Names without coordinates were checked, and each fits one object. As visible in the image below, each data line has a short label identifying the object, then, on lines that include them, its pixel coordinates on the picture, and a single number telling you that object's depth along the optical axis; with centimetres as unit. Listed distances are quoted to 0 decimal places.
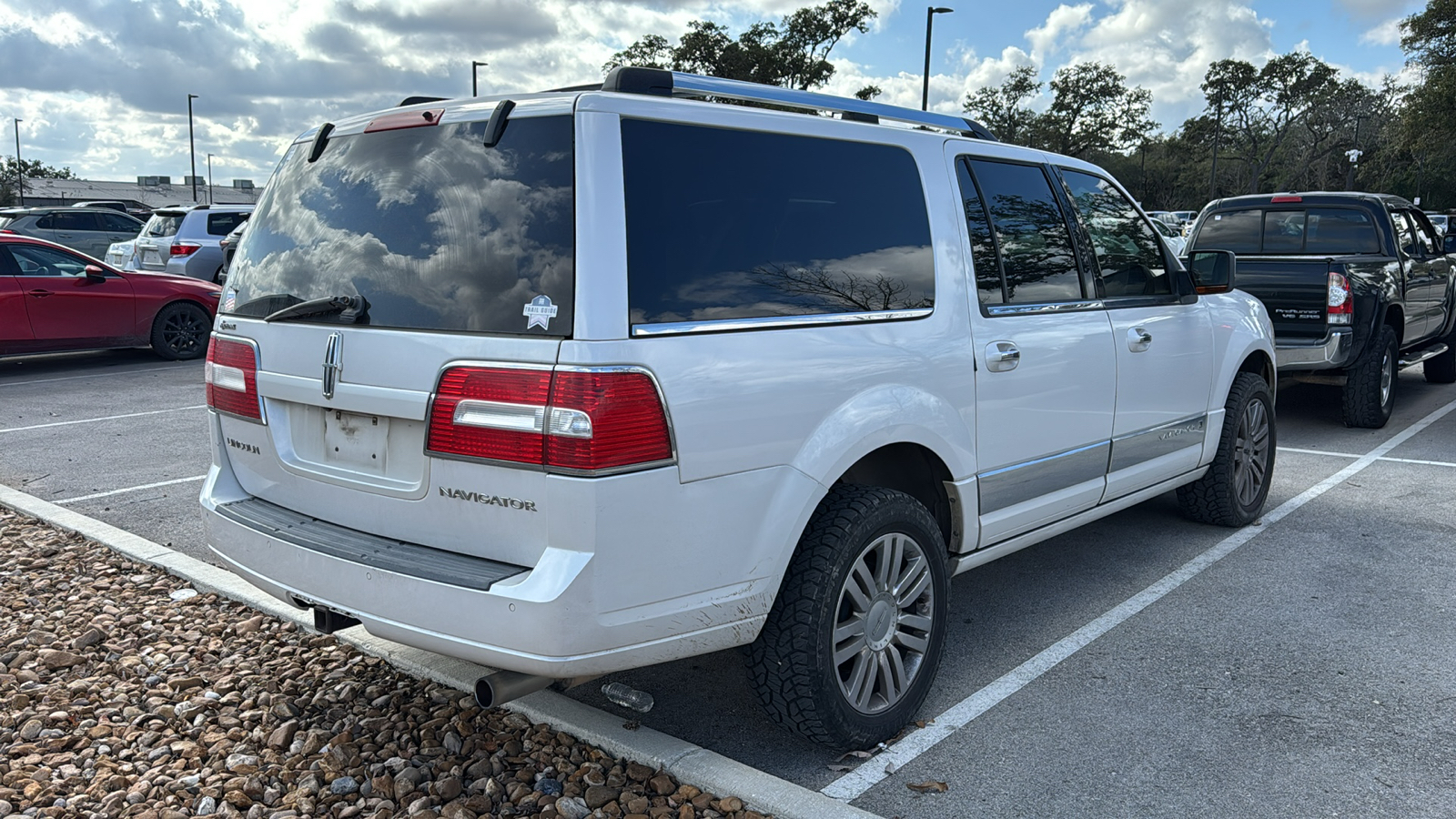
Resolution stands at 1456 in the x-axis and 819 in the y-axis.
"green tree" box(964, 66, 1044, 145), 6150
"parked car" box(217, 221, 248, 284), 1492
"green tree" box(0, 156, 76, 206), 6288
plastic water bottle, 325
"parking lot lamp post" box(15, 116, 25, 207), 5983
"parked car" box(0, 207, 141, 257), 2330
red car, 1140
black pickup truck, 841
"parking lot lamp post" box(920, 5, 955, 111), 3002
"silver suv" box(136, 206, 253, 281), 1716
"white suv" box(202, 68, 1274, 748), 268
